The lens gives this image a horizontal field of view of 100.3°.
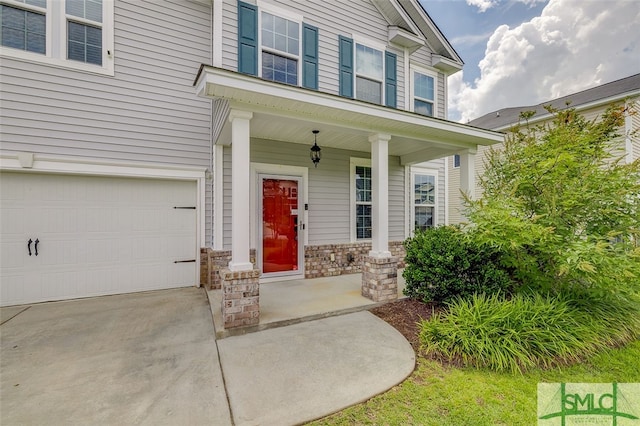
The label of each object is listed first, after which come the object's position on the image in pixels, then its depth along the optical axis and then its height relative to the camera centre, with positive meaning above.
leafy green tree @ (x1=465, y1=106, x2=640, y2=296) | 3.33 -0.04
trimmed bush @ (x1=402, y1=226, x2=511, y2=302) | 3.98 -0.91
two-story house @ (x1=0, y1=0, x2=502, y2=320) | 4.17 +1.32
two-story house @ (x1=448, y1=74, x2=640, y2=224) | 8.71 +3.85
